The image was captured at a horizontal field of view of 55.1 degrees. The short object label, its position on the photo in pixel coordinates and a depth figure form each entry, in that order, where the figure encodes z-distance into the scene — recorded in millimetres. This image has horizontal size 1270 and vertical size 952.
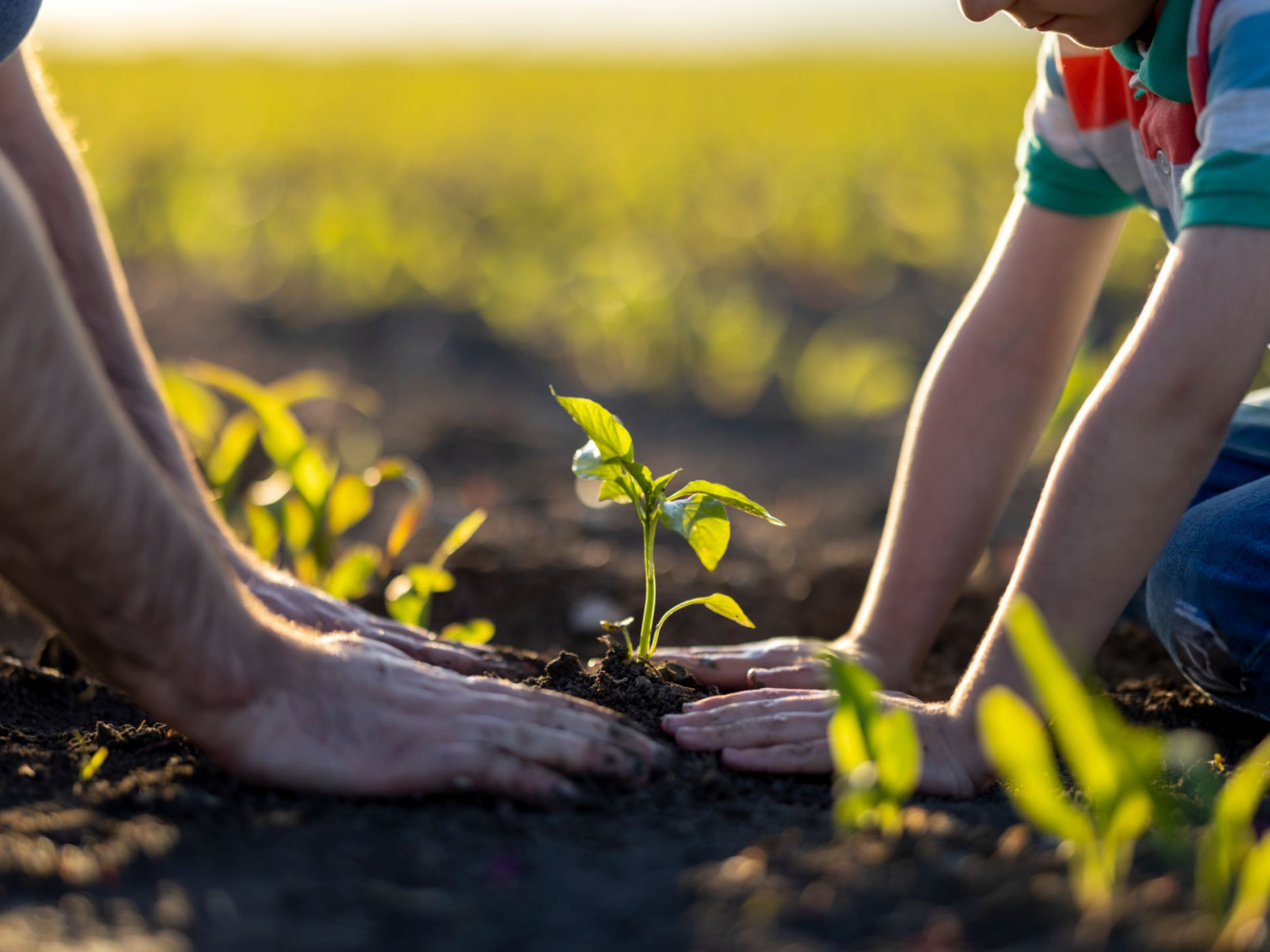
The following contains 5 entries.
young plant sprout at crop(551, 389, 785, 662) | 1547
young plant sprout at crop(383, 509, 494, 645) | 1979
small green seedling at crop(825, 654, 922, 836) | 1085
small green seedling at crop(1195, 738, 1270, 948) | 920
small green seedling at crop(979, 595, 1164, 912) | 919
